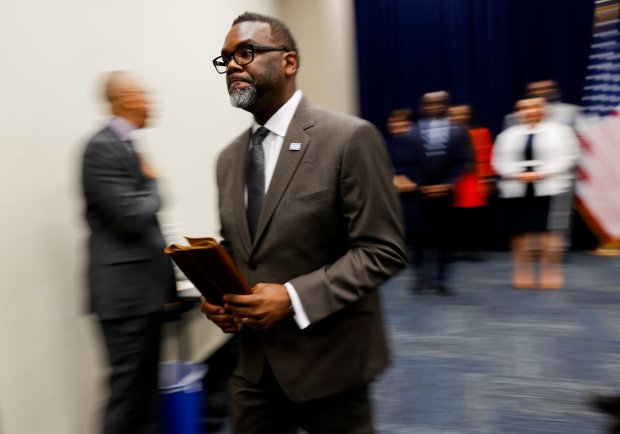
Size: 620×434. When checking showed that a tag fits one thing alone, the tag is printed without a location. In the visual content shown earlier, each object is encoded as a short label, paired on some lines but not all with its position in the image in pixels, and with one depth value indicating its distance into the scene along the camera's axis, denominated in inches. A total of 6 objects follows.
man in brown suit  50.3
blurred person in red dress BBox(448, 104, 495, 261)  194.4
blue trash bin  92.8
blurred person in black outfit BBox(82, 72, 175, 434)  77.1
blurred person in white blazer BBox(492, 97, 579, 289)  169.9
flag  231.0
